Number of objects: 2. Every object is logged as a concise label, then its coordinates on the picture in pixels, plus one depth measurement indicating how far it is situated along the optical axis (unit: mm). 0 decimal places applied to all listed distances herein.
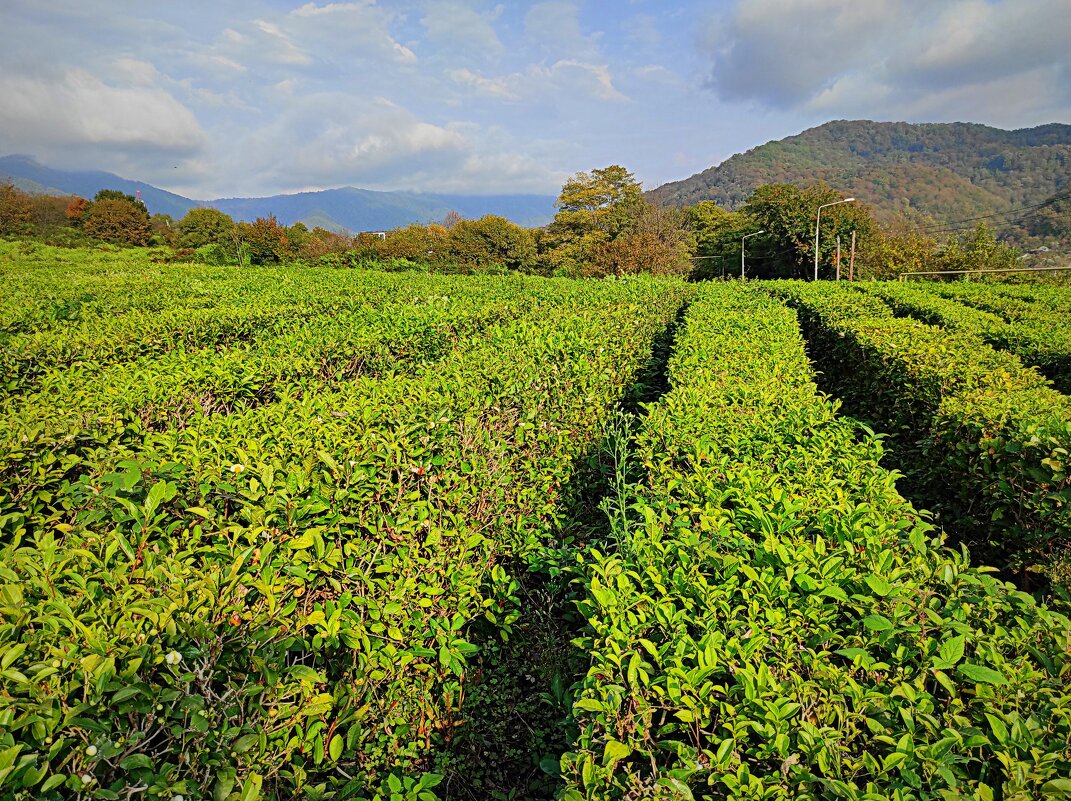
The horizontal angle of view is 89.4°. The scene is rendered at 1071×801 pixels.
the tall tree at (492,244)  50009
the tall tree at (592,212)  54312
